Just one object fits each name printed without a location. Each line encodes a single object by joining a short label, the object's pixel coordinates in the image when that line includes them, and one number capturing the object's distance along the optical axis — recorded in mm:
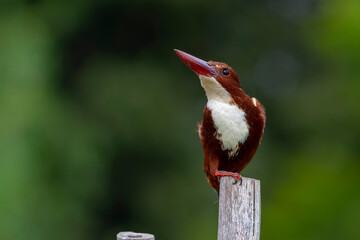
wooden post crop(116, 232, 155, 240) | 4312
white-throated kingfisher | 5297
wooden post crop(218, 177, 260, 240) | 4875
